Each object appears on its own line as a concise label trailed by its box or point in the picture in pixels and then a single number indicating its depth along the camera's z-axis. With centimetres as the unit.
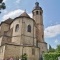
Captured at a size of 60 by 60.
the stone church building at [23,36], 1618
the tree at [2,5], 687
